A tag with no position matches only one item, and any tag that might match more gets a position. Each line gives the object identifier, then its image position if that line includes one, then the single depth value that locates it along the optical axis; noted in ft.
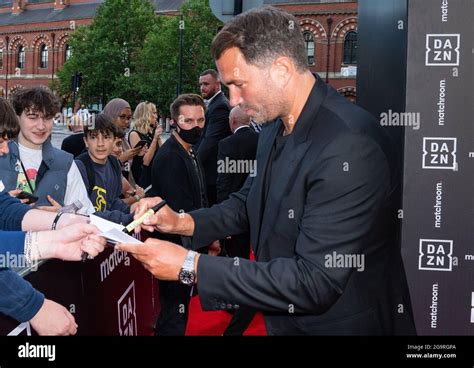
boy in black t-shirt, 15.35
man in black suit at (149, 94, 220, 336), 15.57
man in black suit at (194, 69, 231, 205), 21.94
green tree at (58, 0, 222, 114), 132.46
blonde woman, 22.81
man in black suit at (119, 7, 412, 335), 7.47
